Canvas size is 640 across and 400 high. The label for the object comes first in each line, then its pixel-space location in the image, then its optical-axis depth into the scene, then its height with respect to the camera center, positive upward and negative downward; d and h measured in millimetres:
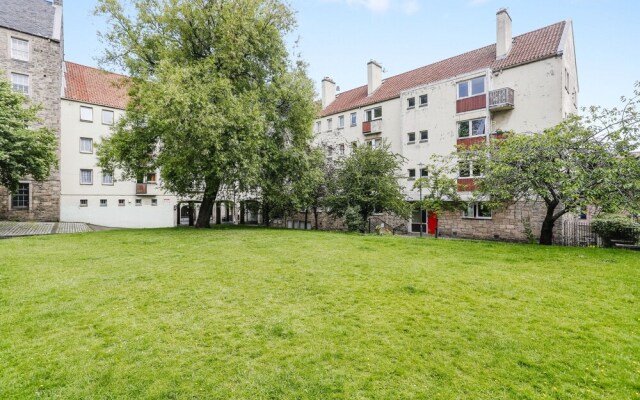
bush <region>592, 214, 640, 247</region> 17484 -1456
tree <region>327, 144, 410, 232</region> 23094 +1030
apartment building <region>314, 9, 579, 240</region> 22406 +7275
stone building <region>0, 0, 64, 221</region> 27484 +10556
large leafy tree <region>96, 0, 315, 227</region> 16828 +5927
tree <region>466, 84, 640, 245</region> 12789 +1389
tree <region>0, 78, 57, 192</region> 18781 +3349
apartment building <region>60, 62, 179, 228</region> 29969 +2737
